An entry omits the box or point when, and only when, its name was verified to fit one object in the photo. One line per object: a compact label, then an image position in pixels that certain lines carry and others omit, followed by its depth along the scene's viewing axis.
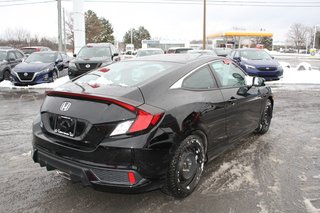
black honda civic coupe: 2.79
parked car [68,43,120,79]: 13.11
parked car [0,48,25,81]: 13.86
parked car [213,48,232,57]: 21.26
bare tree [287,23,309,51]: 90.68
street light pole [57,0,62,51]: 23.31
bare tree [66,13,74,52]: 58.24
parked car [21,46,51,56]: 25.18
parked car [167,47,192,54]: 23.97
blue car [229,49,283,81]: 13.48
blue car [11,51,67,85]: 12.42
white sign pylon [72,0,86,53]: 19.70
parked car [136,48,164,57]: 15.86
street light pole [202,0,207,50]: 26.89
